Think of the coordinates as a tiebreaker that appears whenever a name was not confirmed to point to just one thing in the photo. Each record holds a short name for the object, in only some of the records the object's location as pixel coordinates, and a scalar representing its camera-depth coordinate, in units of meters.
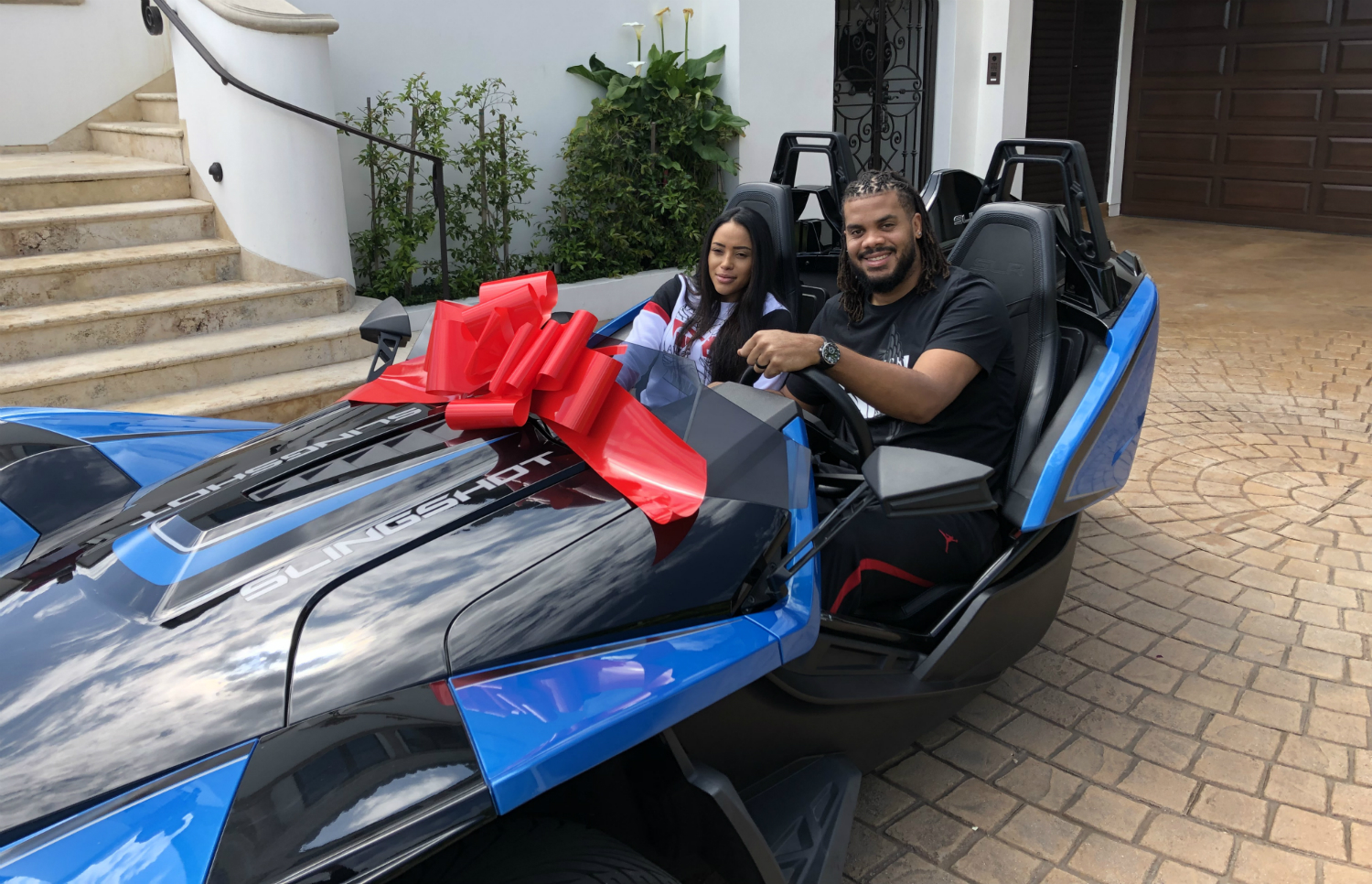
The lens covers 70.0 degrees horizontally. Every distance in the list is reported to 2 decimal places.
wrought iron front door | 8.69
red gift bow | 1.61
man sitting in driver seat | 2.16
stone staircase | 4.69
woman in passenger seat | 2.83
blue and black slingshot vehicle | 1.19
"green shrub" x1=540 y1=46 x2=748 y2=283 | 6.85
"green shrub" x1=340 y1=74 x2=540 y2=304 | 6.04
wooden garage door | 9.93
